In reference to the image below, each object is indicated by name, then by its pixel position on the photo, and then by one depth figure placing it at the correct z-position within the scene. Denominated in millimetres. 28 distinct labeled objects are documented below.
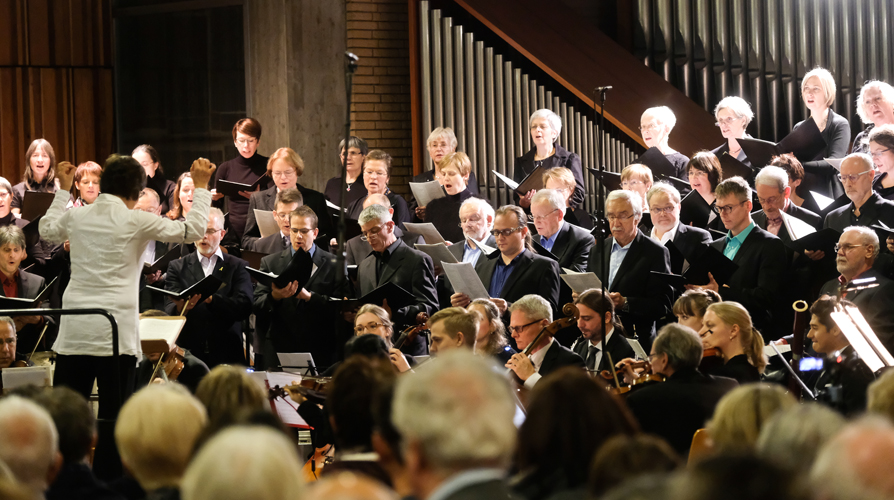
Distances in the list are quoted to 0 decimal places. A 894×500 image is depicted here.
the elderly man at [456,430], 3863
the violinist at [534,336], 10055
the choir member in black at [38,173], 15352
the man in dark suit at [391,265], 12164
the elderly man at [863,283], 9984
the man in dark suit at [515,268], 11828
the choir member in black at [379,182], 14227
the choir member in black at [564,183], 14227
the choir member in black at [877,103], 13516
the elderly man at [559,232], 12805
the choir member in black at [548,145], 15648
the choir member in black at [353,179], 14969
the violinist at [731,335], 9203
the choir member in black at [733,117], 14687
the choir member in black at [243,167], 15180
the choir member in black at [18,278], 12492
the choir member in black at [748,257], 11000
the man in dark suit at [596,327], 10406
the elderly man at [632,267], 11320
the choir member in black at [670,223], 12180
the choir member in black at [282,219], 13383
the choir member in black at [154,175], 15883
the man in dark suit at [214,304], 12437
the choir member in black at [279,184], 14125
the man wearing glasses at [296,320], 12156
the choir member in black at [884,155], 12039
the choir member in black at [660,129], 15086
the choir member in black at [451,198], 14312
